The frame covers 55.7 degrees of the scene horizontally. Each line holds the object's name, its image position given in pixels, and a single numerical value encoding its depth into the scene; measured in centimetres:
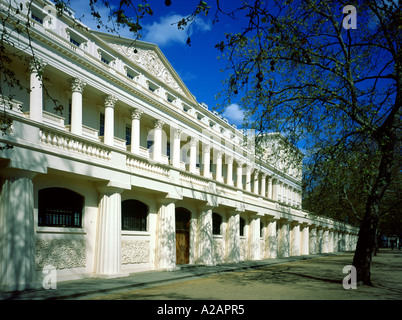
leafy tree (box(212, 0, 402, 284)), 1247
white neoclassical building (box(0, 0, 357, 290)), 1103
